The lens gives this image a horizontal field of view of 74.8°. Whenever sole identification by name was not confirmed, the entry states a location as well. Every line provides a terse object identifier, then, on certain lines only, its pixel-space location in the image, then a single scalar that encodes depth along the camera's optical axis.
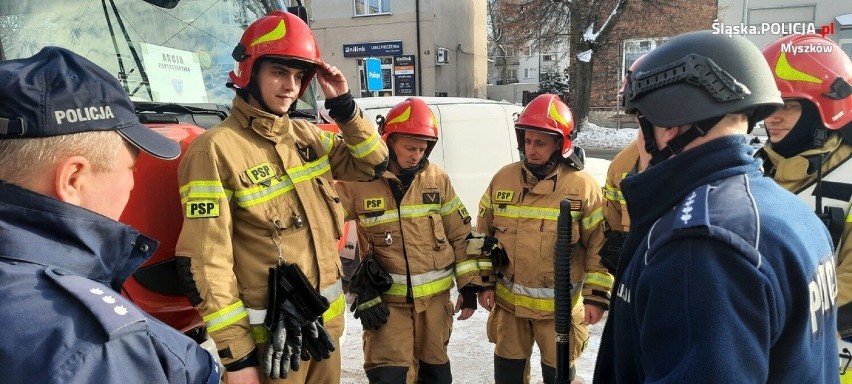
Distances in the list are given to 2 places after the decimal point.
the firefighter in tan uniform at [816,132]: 2.29
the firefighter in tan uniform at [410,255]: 3.17
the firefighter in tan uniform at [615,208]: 3.11
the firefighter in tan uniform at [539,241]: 3.31
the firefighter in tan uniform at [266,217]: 2.11
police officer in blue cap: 0.98
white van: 6.54
